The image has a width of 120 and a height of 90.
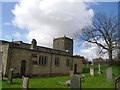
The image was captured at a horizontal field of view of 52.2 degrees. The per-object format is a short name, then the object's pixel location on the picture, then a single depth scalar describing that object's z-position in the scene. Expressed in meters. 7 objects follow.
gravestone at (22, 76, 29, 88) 8.96
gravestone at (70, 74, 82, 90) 8.74
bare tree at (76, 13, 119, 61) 27.86
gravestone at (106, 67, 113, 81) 14.79
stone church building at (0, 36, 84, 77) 16.98
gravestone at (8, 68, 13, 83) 12.59
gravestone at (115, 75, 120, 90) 9.69
